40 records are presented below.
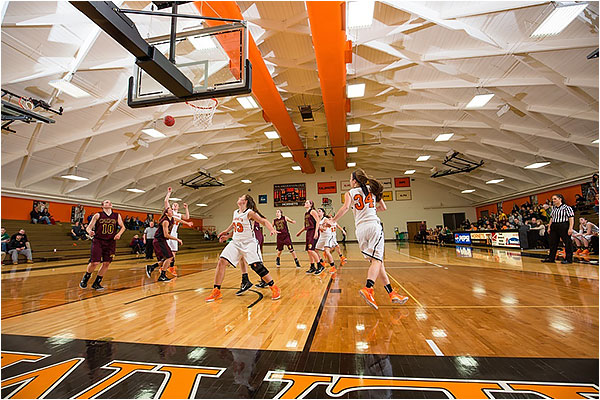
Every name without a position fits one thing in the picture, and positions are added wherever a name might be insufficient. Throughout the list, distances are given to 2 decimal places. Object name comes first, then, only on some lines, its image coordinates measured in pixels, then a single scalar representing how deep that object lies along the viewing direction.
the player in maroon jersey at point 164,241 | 6.05
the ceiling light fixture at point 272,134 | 14.59
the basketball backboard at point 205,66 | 4.59
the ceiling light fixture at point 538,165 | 15.28
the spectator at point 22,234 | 11.47
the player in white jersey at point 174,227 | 6.04
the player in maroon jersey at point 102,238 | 5.31
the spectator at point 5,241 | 11.27
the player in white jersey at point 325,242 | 7.10
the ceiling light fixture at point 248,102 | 10.63
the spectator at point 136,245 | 15.35
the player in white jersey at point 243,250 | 4.20
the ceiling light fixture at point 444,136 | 13.99
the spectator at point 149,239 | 11.12
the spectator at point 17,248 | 11.12
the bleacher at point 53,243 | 12.55
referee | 6.81
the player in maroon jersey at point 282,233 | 8.20
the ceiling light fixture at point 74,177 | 14.13
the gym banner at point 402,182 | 26.34
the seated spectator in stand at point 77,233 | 14.59
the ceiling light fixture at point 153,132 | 12.15
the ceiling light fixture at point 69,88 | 8.29
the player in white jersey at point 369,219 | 3.59
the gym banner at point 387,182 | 26.24
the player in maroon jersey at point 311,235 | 6.85
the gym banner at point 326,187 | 26.20
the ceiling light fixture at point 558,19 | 6.09
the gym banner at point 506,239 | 12.07
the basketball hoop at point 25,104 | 8.30
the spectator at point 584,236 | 9.37
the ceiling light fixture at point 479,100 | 10.06
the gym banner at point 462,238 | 16.78
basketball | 8.45
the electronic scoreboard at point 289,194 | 26.56
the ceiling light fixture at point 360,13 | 6.37
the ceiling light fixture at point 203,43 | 4.81
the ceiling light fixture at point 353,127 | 14.13
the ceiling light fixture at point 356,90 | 9.66
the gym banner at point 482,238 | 14.44
